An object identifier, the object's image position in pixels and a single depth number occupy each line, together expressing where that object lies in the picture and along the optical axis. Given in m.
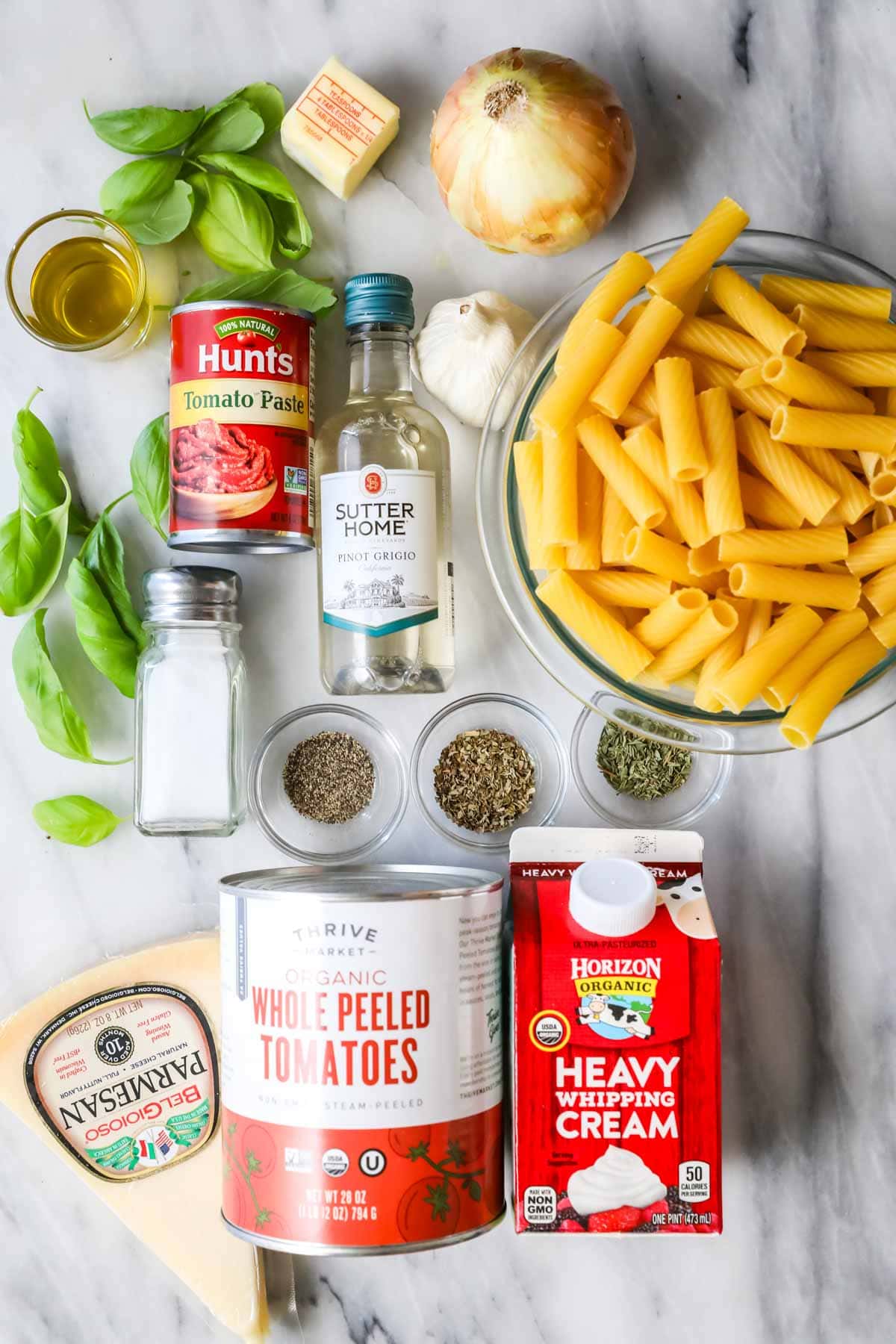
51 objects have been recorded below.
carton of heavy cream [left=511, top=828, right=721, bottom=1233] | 0.64
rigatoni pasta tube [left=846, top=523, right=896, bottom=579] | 0.61
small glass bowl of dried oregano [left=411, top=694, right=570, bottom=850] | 0.70
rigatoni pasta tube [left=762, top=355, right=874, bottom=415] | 0.60
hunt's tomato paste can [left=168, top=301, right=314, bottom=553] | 0.66
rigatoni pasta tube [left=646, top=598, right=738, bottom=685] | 0.60
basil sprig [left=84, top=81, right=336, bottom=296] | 0.69
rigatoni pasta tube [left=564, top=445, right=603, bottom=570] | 0.62
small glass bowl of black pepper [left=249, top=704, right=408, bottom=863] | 0.71
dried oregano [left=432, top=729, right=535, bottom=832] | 0.70
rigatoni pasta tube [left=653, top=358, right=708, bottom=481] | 0.60
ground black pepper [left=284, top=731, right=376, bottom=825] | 0.71
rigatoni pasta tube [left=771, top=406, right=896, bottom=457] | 0.60
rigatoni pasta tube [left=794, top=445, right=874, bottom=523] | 0.61
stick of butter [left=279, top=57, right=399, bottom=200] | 0.69
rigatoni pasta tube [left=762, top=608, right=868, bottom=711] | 0.62
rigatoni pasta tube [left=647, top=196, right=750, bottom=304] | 0.62
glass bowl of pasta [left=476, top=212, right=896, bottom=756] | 0.61
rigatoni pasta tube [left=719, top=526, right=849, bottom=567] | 0.61
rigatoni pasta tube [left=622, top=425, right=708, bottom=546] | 0.61
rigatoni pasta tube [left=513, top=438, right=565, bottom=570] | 0.63
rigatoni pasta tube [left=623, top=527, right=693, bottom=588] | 0.61
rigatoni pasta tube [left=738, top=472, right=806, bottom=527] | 0.61
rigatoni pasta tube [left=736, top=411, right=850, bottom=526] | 0.60
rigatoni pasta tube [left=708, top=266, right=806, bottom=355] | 0.61
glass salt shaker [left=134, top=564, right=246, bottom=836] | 0.70
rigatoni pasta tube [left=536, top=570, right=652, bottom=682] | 0.62
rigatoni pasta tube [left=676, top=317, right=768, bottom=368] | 0.62
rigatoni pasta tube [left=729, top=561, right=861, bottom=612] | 0.60
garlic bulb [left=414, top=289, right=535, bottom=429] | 0.68
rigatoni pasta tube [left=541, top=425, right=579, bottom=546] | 0.61
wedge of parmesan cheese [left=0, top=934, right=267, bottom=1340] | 0.70
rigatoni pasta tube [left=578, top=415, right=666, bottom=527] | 0.61
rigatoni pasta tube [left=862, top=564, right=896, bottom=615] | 0.62
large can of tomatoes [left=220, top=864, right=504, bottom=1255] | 0.61
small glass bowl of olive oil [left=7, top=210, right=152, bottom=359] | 0.70
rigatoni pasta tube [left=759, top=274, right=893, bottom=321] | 0.62
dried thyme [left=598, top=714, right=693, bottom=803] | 0.70
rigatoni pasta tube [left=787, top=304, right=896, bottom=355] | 0.62
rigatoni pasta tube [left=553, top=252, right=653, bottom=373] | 0.62
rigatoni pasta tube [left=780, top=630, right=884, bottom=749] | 0.61
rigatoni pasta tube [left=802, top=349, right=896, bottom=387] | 0.61
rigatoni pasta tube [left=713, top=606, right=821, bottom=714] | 0.61
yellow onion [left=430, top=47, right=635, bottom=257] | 0.65
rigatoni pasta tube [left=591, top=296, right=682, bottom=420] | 0.61
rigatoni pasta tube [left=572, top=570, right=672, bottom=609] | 0.62
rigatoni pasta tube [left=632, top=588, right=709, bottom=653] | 0.61
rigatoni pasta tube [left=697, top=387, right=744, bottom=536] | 0.60
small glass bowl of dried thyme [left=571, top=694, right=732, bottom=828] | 0.70
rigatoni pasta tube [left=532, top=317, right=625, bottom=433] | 0.62
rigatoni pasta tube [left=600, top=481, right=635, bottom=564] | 0.62
